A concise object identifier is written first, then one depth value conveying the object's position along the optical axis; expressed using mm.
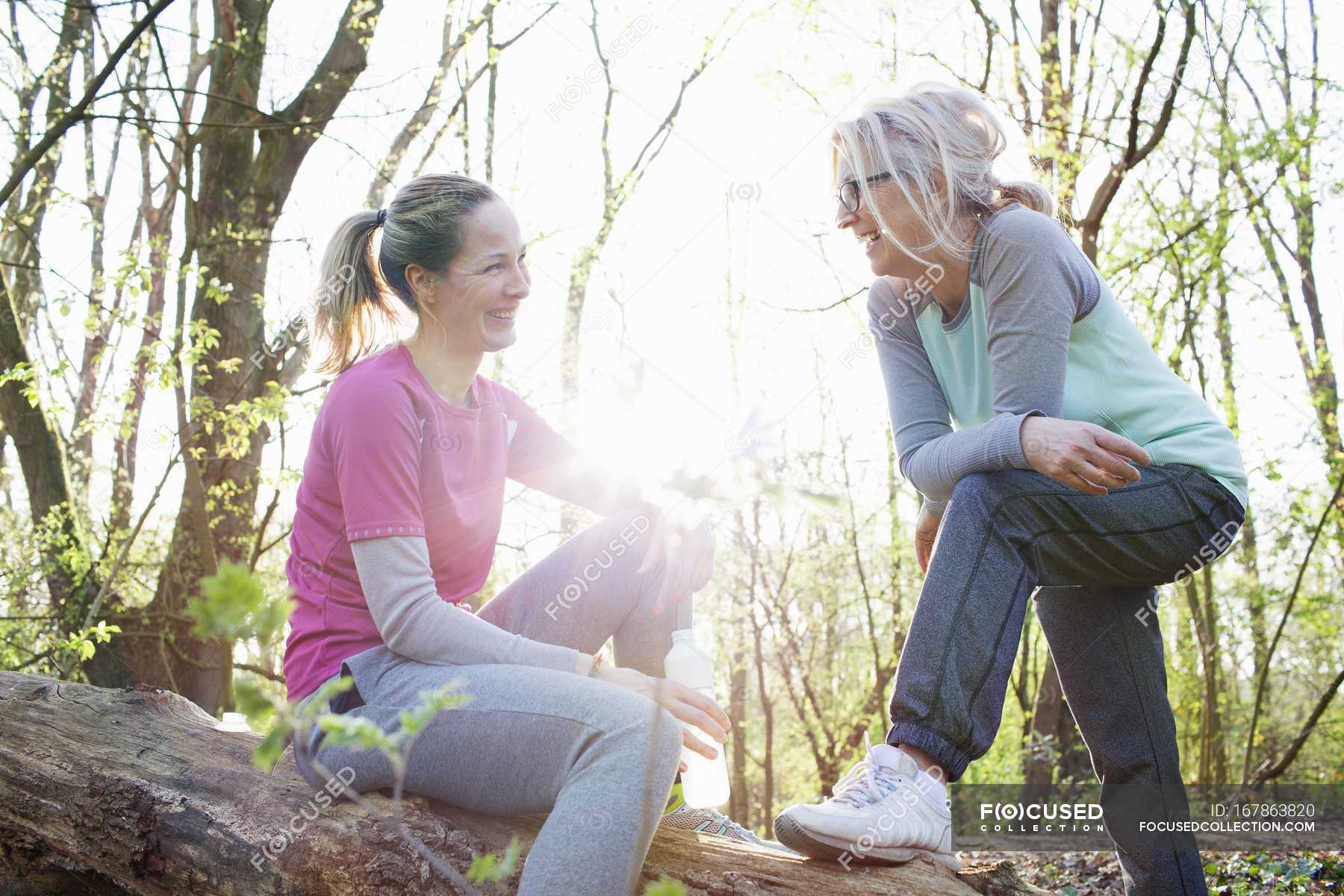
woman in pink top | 1361
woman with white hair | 1451
